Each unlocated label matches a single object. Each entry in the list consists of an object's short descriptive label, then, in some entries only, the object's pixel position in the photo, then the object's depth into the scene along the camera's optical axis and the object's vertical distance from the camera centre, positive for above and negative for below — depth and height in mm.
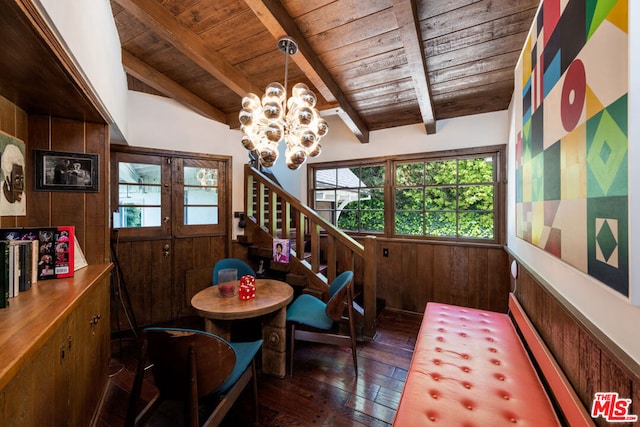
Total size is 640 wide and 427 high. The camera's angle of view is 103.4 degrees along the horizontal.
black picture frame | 1696 +271
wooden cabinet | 819 -601
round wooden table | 1814 -745
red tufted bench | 1118 -913
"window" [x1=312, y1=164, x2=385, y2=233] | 3891 +219
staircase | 2738 -482
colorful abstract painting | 777 +294
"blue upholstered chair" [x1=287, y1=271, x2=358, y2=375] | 2074 -943
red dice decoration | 2031 -639
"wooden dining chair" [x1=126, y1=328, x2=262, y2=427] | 1170 -757
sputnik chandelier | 1918 +700
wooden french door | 3027 -195
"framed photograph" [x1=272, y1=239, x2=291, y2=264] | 3070 -502
